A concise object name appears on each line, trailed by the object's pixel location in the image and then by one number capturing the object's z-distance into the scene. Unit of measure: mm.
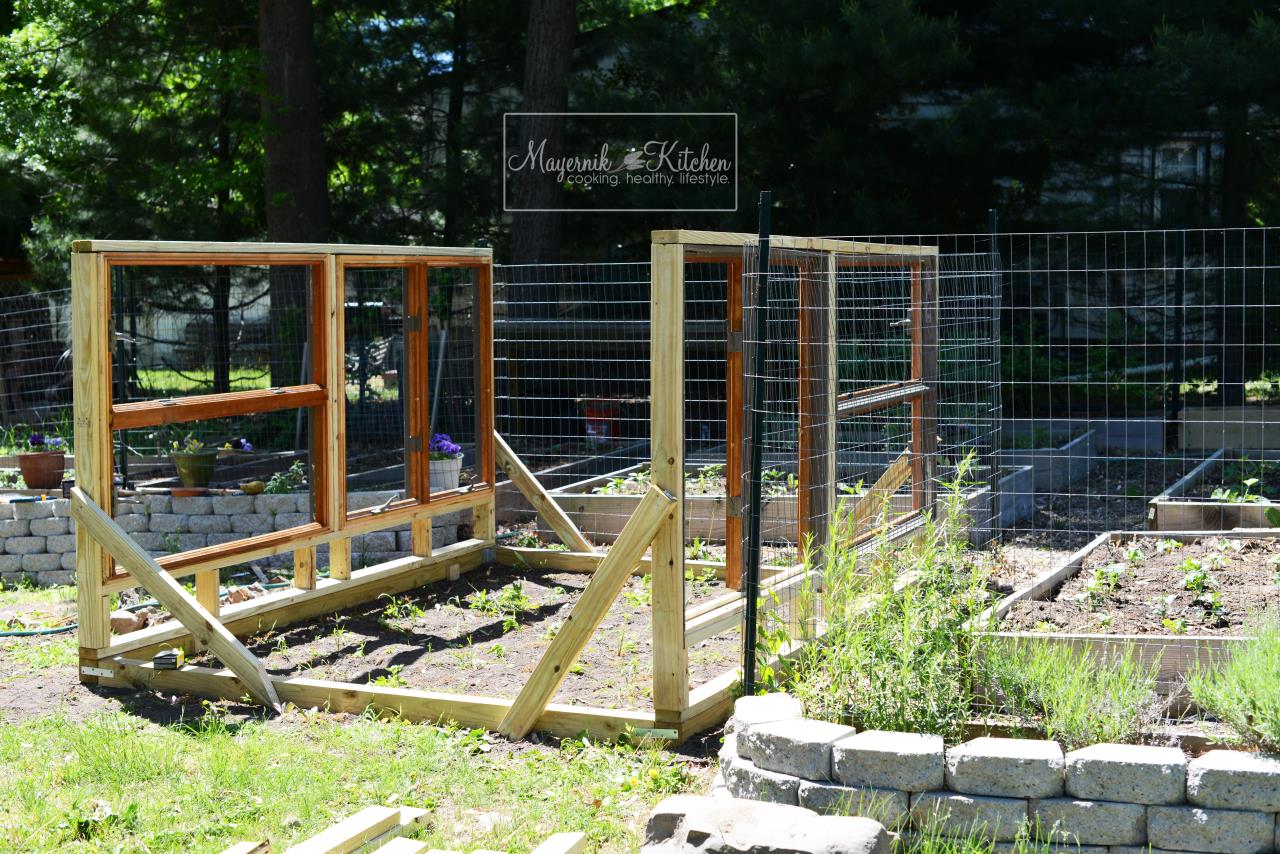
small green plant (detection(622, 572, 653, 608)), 7445
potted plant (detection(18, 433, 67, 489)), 9359
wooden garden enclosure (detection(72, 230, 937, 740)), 5062
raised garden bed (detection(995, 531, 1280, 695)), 5250
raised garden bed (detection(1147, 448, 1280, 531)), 7863
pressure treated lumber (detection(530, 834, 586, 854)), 3646
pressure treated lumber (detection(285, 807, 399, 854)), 3654
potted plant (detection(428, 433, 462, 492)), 8820
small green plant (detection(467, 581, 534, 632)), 7414
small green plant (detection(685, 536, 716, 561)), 8266
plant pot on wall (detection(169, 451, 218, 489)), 9375
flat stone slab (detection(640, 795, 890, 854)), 3176
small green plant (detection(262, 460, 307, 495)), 9219
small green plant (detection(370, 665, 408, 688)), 6031
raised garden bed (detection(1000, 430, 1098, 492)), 10547
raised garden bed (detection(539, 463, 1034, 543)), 8575
